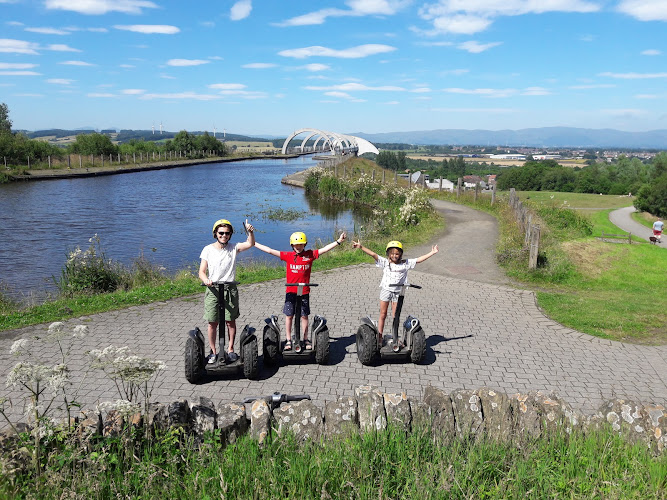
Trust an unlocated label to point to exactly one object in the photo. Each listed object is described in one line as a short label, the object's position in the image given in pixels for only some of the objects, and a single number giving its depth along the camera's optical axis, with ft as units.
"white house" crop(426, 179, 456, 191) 214.90
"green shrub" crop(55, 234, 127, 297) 38.32
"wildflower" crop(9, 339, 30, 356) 12.64
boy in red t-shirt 21.43
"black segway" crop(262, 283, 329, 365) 21.95
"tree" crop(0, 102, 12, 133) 261.03
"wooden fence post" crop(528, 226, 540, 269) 40.75
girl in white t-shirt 22.16
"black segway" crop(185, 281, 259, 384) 20.21
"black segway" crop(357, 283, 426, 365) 22.44
